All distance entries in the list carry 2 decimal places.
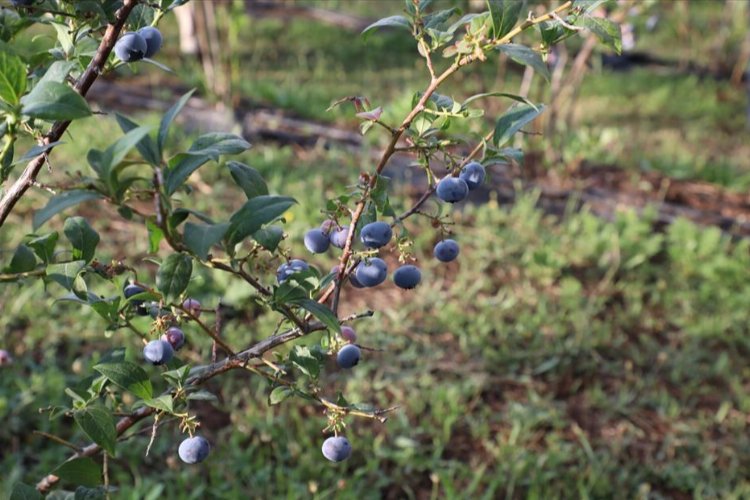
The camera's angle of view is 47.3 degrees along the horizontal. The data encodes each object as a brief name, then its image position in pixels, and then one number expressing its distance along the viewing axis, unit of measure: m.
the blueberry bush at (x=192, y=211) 0.95
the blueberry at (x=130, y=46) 1.03
